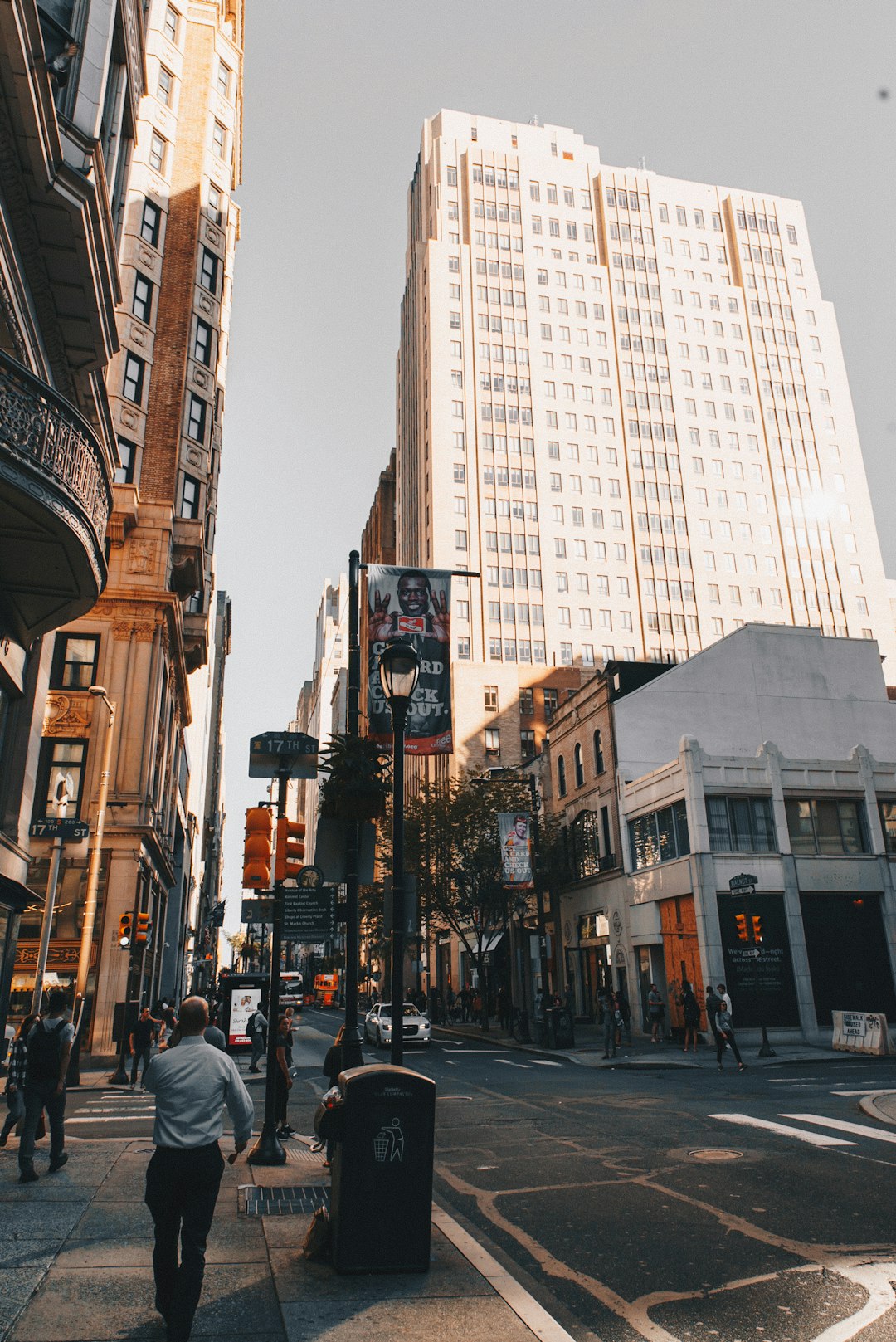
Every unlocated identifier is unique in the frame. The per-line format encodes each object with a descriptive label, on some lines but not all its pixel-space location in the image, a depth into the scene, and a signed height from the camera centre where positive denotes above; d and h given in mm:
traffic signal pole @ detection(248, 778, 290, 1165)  11375 -1092
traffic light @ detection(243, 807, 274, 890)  11891 +1659
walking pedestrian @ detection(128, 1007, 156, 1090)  22609 -1316
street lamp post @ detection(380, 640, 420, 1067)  9820 +2934
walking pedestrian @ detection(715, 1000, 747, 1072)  23775 -1498
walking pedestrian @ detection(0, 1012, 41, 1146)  11812 -1243
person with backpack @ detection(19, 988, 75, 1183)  10336 -934
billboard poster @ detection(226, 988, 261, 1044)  30391 -905
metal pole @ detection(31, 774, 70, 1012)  21797 +1395
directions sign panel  14383 +1013
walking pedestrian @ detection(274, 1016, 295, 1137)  12742 -1525
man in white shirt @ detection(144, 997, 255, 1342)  5363 -1060
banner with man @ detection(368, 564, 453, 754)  14742 +5393
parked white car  34344 -1762
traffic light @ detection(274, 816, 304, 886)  12562 +1739
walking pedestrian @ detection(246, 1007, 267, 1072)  25839 -1399
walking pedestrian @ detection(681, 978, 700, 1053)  29844 -1168
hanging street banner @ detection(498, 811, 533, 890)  36906 +4964
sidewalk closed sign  26109 -1728
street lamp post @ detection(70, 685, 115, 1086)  25375 +2427
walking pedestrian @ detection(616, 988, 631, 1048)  31203 -1299
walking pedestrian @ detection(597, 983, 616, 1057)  27641 -1366
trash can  6773 -1416
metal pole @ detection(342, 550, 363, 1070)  11555 +660
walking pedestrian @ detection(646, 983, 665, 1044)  32250 -1246
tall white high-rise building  93125 +59694
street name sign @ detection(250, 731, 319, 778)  13484 +3171
